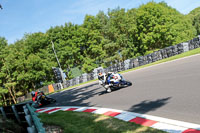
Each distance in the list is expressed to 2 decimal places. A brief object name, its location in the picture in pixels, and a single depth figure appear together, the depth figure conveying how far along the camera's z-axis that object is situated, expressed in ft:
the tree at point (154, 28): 145.69
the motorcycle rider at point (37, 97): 45.34
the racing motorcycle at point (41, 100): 45.29
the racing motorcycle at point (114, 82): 39.27
